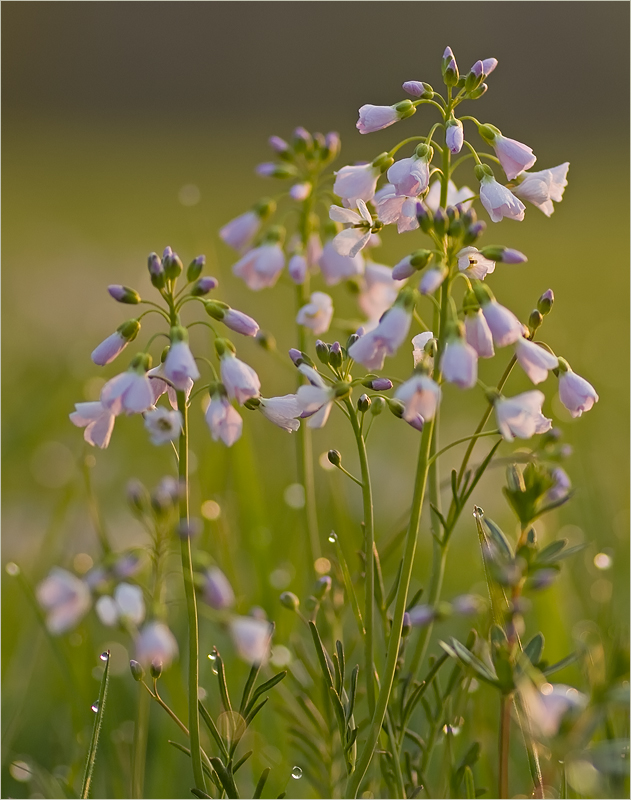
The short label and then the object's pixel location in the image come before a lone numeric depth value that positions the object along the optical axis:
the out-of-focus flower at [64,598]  0.94
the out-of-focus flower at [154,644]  0.92
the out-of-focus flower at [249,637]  0.92
